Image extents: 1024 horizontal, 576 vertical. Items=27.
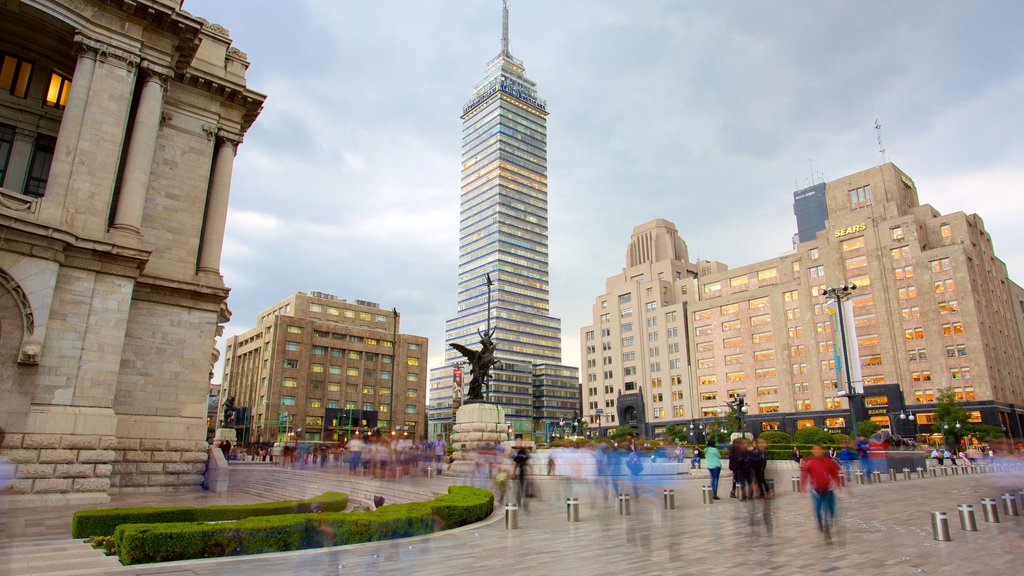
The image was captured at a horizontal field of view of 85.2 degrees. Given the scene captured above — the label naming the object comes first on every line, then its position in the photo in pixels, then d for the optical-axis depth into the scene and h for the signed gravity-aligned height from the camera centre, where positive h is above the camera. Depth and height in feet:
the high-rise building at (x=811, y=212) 632.38 +240.71
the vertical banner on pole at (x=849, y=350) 172.45 +26.60
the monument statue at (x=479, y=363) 109.81 +12.01
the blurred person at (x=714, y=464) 60.03 -3.88
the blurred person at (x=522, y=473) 55.77 -4.68
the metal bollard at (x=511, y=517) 41.75 -6.68
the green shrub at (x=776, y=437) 151.84 -2.72
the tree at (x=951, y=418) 205.46 +3.73
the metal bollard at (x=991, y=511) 42.37 -6.11
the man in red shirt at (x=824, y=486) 36.65 -3.75
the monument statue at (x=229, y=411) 188.14 +4.51
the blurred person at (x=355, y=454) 99.19 -5.11
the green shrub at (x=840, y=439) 127.17 -2.79
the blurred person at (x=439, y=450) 105.23 -4.62
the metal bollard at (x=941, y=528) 34.93 -6.14
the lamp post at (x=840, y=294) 138.72 +32.62
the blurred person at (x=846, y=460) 98.08 -5.73
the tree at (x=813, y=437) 142.82 -2.43
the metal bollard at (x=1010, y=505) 46.44 -6.22
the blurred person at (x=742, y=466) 57.67 -3.94
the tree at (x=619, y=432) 277.37 -2.78
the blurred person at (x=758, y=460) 56.49 -3.29
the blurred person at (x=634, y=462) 66.66 -4.23
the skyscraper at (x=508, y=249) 537.24 +173.34
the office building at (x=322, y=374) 315.58 +30.74
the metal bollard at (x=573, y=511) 45.37 -6.72
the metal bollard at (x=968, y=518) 38.01 -5.99
